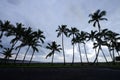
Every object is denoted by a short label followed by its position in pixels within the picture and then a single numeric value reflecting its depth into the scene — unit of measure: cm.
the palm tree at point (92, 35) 2224
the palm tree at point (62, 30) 2358
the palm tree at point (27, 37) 1973
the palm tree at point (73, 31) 2449
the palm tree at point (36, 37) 2055
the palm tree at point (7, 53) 2629
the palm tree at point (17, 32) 1924
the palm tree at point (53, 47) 2434
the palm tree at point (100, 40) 2017
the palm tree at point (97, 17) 1938
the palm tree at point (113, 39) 2269
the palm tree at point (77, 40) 2464
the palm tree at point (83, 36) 2420
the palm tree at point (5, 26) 1939
